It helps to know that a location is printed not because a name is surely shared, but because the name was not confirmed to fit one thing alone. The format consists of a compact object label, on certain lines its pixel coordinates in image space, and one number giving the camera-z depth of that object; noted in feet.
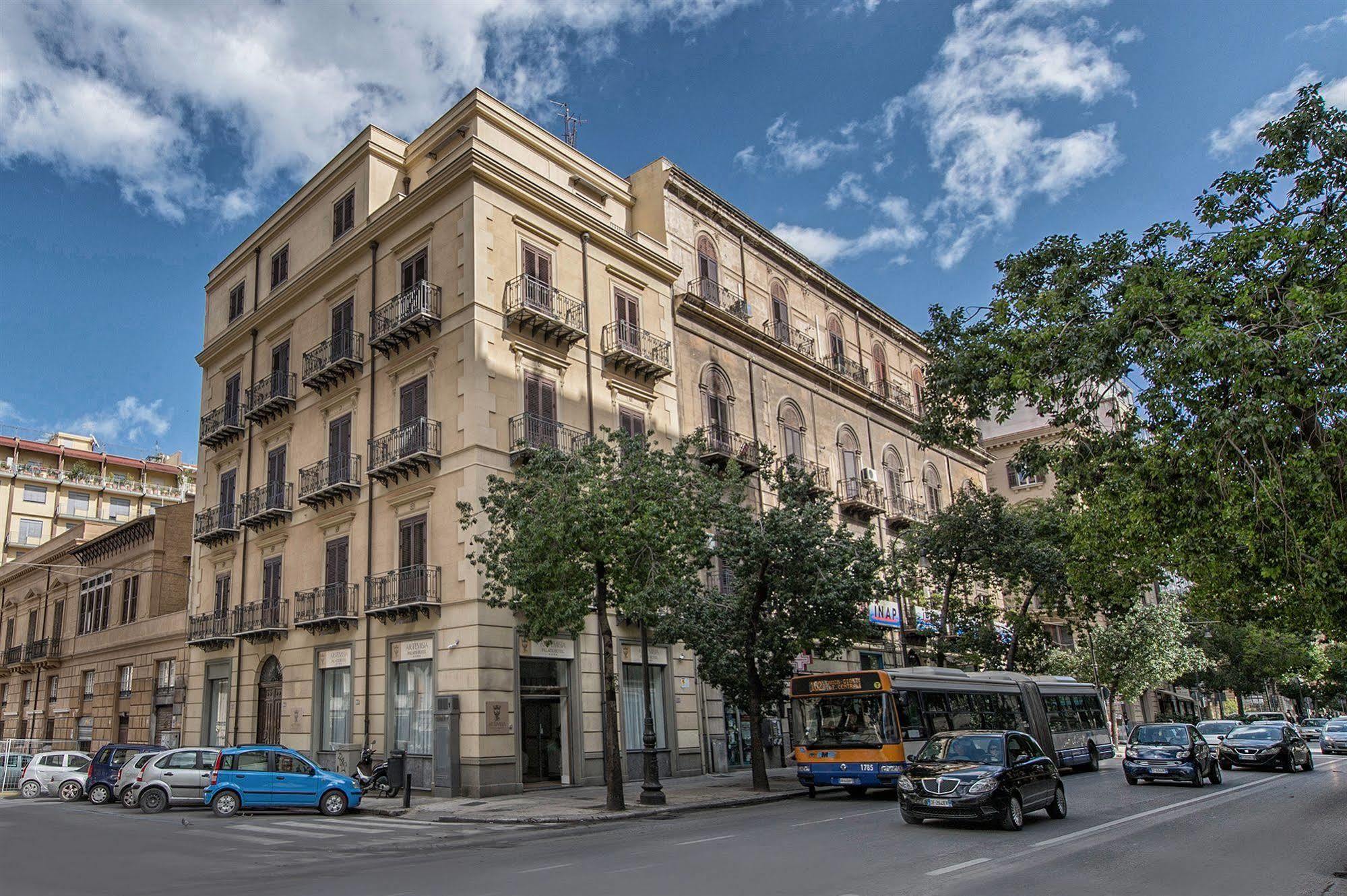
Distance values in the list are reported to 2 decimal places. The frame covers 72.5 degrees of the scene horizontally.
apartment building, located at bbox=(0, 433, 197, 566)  219.41
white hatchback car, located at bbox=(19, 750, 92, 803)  88.38
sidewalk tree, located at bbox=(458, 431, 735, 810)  65.10
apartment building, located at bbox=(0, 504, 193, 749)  119.55
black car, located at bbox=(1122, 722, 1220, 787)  73.05
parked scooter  75.51
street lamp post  66.13
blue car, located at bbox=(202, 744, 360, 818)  66.90
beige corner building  80.48
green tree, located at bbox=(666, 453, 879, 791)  78.43
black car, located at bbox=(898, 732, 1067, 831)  47.32
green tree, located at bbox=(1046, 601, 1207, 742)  153.99
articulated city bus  69.92
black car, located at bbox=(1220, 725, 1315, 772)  91.25
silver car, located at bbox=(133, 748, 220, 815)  72.95
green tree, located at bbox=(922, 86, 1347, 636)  36.81
